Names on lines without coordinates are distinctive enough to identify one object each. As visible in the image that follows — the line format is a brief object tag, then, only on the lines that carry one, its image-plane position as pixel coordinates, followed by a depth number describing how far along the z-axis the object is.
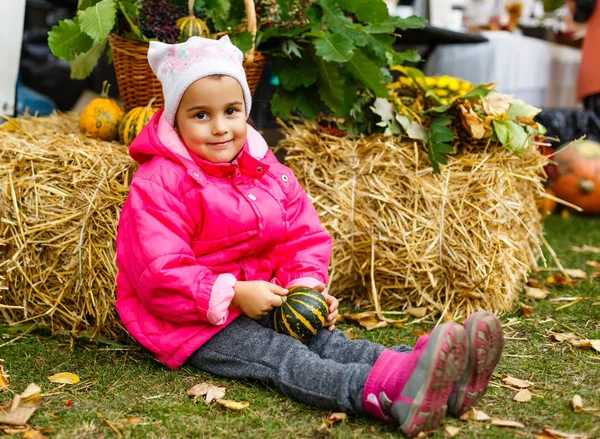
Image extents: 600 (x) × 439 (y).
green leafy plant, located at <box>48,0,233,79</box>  2.97
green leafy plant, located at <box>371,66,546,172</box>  3.28
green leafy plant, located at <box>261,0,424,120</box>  3.34
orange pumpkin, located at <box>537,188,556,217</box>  5.71
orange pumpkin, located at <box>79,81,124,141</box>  3.39
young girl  2.26
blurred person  6.46
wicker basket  3.22
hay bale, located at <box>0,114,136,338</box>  2.82
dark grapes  3.20
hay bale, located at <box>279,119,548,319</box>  3.15
